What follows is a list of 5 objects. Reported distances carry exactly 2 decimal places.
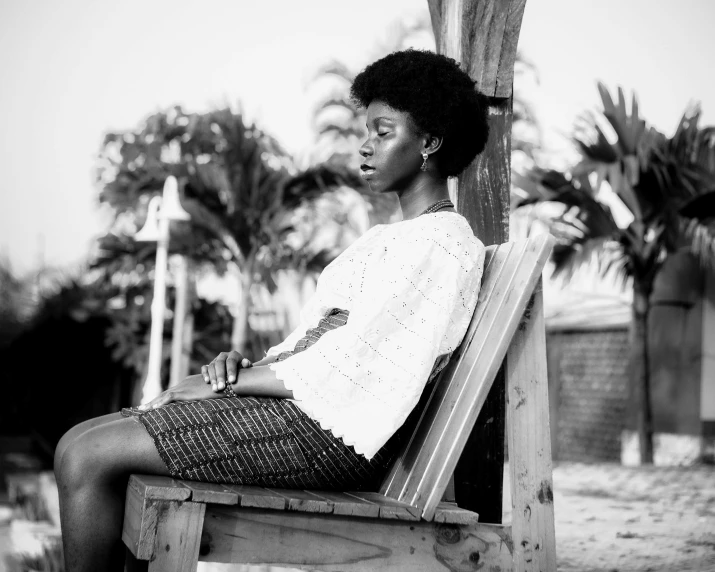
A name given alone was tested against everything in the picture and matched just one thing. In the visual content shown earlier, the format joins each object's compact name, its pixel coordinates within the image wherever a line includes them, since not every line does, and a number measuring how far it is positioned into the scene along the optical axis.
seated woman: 2.05
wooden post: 2.98
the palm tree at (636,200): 8.73
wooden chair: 1.92
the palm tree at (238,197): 10.05
